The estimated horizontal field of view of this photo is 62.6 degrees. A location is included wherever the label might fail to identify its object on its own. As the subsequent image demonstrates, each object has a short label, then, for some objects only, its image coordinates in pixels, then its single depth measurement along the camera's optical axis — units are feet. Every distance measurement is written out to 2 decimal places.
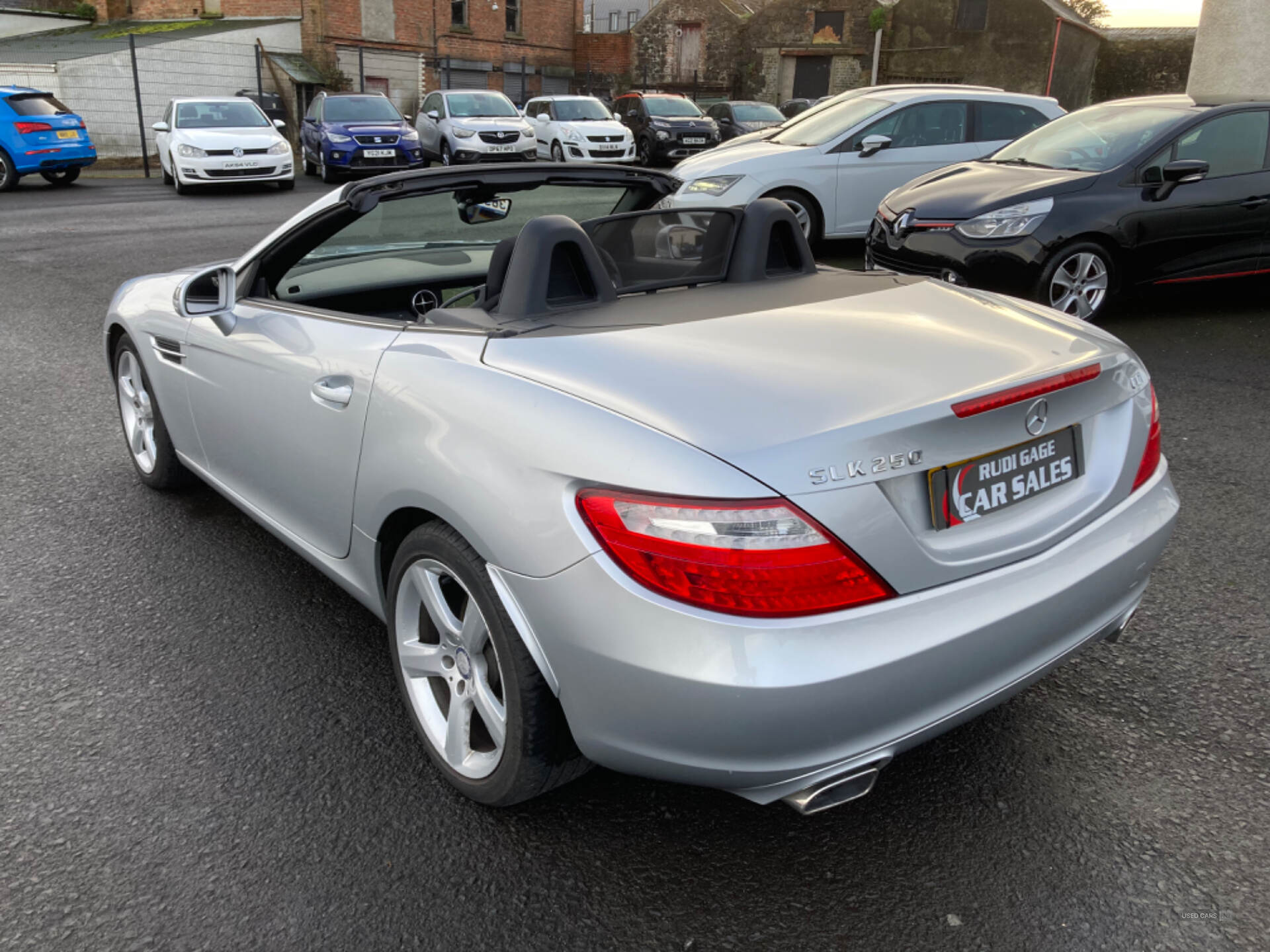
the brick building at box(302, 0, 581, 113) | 109.40
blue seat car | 63.98
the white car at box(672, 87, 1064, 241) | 32.65
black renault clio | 22.53
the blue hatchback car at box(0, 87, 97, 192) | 56.65
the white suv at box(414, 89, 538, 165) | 68.54
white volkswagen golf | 56.29
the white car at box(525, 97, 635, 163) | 70.49
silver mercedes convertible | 6.18
